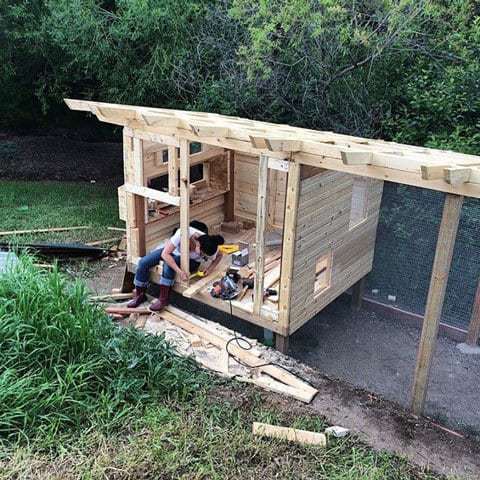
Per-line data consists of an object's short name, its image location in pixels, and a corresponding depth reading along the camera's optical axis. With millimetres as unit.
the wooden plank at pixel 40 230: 9461
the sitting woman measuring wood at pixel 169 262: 6742
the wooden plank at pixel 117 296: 7174
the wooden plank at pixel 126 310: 6840
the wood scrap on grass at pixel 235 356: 5582
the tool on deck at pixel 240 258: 7266
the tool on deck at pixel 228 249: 7611
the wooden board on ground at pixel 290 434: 4602
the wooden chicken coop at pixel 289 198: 4773
